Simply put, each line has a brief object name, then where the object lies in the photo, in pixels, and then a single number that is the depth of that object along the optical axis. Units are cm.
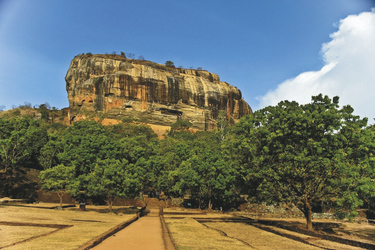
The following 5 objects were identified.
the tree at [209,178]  3022
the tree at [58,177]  2689
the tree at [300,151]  1745
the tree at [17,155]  3397
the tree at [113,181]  2614
